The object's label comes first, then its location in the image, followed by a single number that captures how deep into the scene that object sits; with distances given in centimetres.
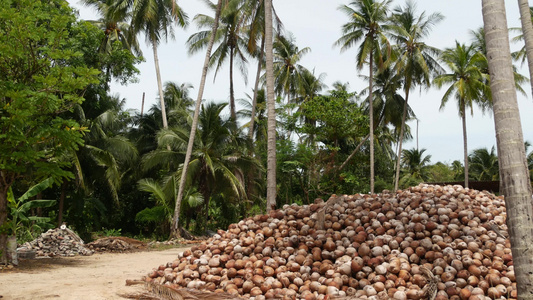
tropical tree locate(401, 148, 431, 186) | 3622
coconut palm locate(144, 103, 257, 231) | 1723
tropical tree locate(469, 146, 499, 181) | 3194
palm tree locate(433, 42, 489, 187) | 2217
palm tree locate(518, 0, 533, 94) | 859
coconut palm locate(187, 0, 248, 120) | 2142
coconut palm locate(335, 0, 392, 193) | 2298
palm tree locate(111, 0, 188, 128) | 1834
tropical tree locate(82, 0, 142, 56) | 1922
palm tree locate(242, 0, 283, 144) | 1733
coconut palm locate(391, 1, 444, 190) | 2427
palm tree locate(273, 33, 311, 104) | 2712
